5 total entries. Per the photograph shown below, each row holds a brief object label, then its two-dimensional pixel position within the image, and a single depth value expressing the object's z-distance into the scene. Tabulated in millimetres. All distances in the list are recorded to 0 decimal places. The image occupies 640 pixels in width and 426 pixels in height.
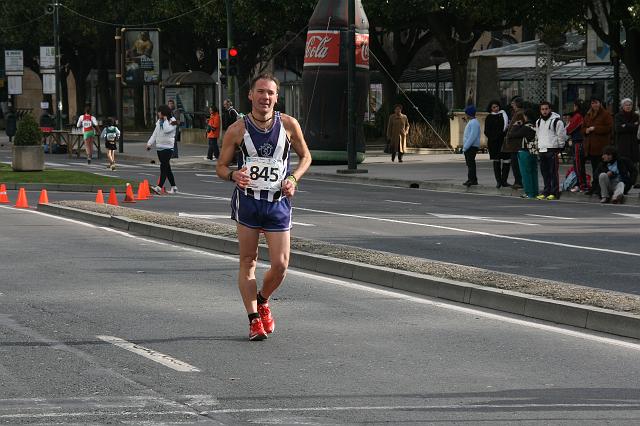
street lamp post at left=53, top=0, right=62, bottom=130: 56112
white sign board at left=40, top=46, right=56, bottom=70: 57788
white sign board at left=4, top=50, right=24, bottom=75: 62625
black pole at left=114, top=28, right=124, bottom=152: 51656
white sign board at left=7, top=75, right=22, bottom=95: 63438
